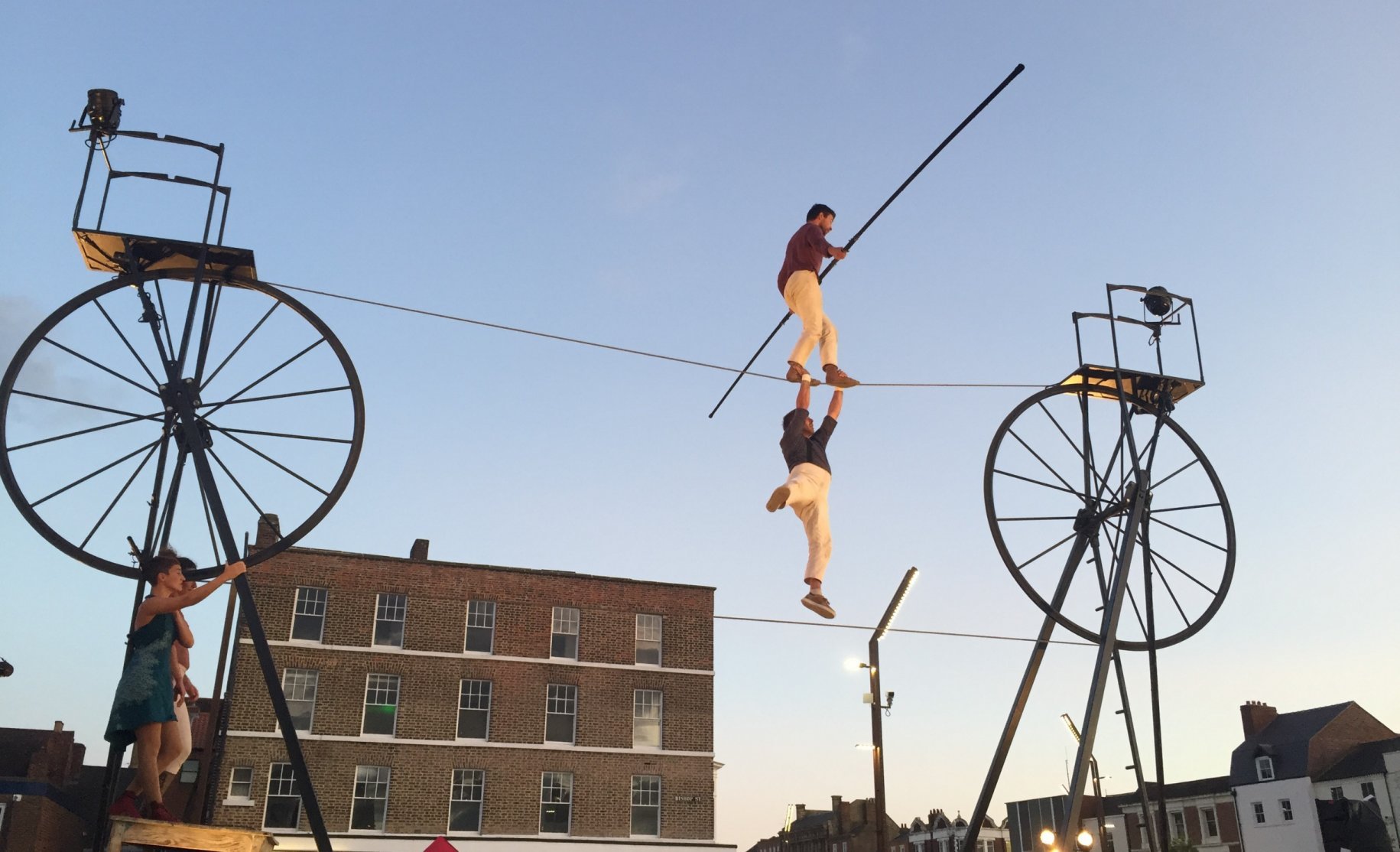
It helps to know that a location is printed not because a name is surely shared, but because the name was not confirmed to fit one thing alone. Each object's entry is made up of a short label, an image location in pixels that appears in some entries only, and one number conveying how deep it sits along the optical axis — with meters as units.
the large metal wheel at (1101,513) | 12.58
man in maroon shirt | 10.82
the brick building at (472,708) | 32.84
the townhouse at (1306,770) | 50.78
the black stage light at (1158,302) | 13.76
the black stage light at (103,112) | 10.20
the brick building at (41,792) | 34.19
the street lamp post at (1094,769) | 27.64
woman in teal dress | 8.40
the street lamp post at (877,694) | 20.16
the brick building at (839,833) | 83.84
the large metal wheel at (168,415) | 9.46
